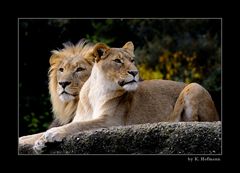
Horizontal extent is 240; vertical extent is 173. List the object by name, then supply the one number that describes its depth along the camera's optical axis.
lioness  16.25
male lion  17.70
